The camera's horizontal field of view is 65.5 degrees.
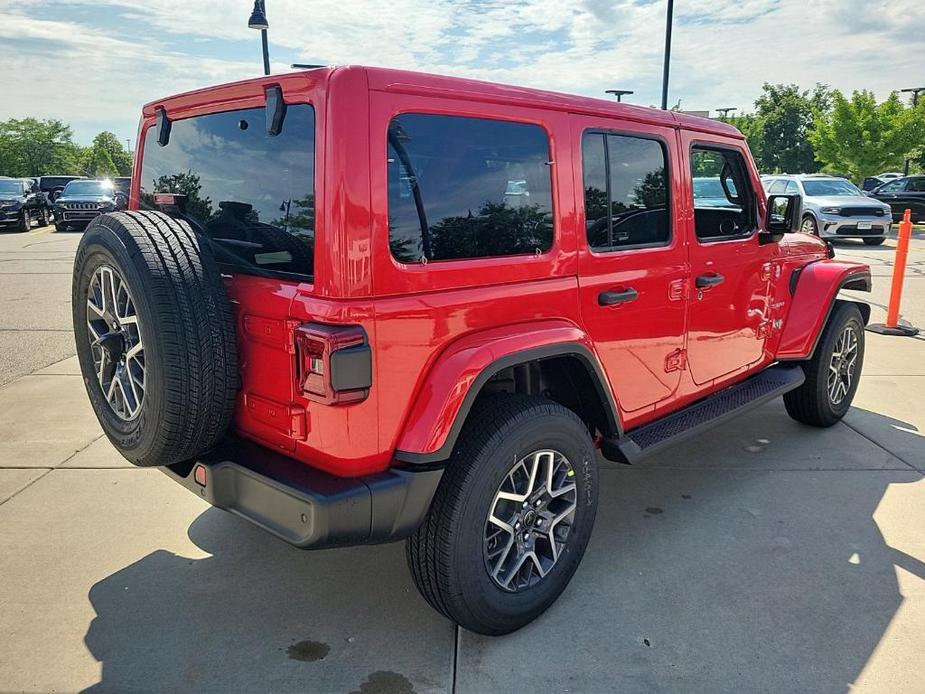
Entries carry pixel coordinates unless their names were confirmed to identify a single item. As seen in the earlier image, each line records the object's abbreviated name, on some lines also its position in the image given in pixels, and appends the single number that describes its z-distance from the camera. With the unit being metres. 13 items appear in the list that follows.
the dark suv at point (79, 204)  22.03
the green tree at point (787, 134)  44.91
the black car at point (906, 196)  21.88
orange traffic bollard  7.29
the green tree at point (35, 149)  71.69
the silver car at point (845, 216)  16.02
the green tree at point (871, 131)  25.03
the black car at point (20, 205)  21.32
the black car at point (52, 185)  29.25
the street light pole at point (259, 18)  11.14
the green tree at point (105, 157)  95.56
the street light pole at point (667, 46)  16.34
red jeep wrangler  2.22
